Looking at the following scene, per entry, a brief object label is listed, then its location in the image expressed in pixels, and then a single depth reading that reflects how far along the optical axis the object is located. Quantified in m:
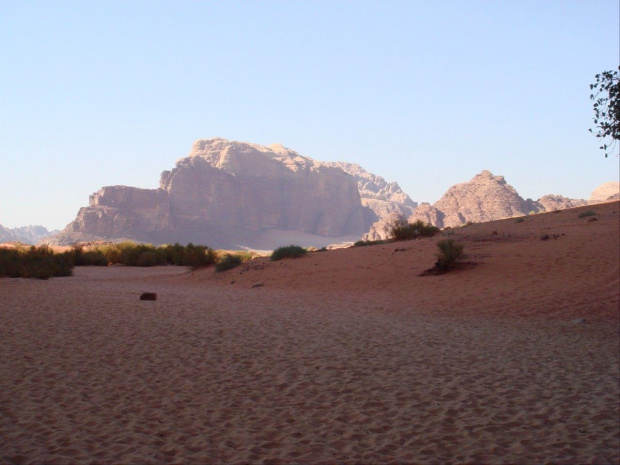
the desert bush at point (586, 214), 30.48
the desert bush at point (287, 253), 27.85
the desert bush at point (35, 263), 24.61
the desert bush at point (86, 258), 37.01
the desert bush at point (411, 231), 32.17
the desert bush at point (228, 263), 26.91
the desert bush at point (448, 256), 19.92
